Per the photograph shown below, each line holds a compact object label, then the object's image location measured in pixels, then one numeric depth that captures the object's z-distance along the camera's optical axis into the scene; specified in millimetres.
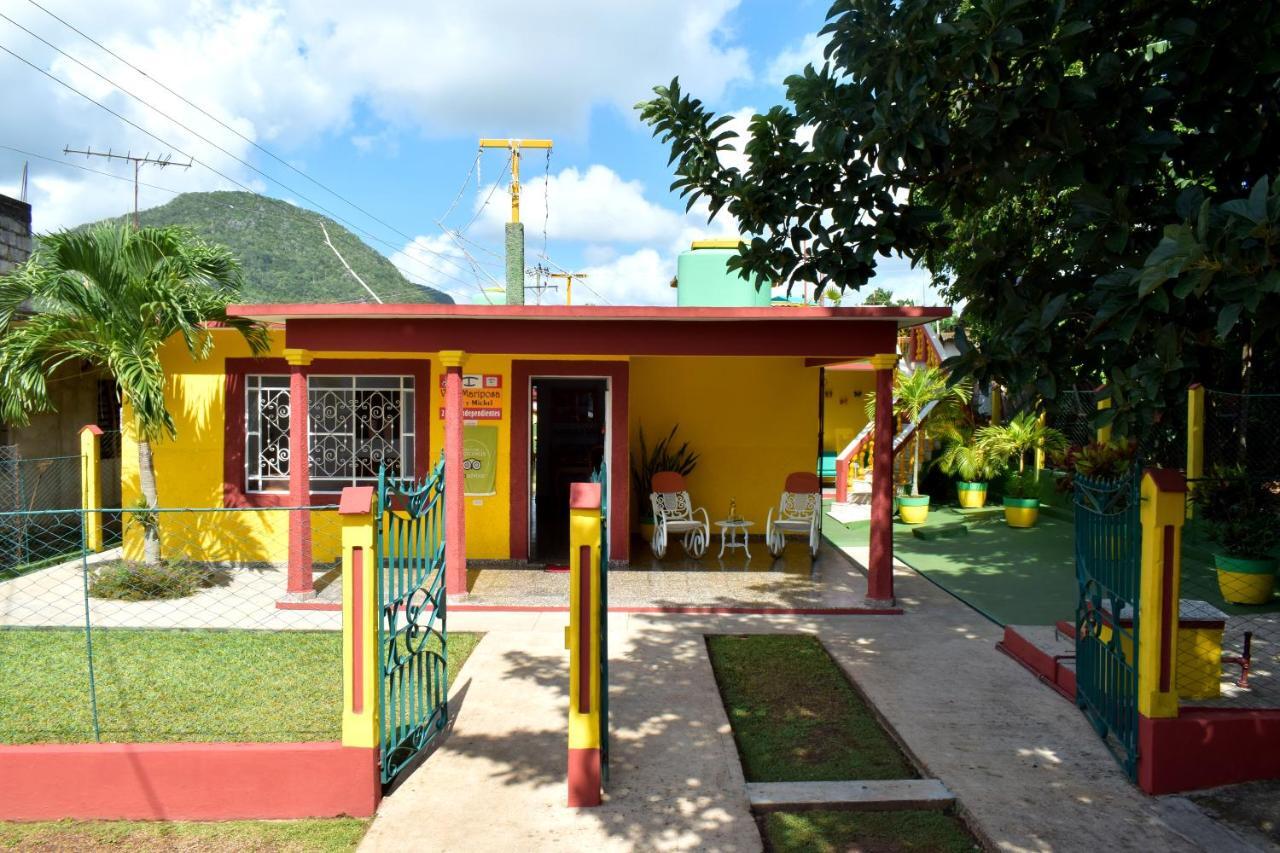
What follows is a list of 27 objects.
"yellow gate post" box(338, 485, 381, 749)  4027
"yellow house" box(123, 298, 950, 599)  8047
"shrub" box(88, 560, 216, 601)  8203
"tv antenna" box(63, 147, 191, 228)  23078
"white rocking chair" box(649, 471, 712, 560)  10023
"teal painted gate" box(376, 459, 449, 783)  4328
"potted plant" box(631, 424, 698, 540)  11031
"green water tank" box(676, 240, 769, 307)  11680
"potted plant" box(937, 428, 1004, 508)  13820
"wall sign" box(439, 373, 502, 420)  9688
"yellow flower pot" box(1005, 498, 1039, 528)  12477
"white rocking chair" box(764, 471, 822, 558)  9969
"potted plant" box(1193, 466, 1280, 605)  8172
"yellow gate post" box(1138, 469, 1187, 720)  4262
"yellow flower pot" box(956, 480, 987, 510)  14336
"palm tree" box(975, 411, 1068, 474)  13359
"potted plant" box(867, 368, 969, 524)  13398
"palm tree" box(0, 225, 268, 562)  7992
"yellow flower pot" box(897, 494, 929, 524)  13320
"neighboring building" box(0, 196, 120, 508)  9867
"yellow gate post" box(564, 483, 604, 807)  4137
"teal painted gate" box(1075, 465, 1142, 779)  4492
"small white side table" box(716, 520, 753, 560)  10023
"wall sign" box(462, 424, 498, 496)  9602
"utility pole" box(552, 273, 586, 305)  29969
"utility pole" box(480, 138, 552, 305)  11039
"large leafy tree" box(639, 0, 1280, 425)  3488
